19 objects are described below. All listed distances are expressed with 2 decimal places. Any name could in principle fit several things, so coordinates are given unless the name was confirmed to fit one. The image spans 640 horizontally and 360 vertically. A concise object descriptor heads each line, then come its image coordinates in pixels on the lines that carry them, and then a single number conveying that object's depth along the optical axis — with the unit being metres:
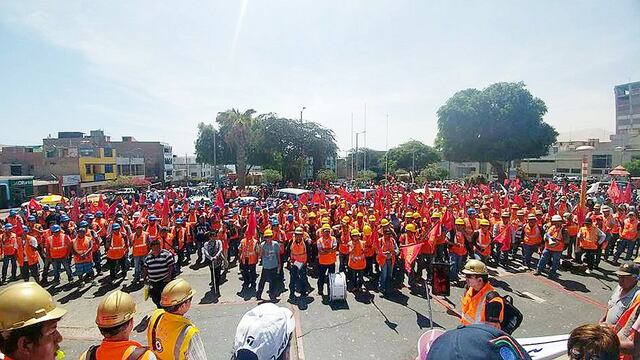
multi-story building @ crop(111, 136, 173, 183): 57.62
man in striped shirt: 5.74
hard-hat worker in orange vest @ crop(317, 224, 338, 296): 7.82
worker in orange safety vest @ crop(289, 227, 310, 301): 7.79
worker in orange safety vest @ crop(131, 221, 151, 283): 8.79
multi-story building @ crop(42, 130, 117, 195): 39.78
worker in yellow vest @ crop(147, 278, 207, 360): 2.64
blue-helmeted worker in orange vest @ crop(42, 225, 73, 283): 8.62
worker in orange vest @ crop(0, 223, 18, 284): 8.93
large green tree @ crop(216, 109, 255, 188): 30.88
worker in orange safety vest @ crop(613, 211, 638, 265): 9.68
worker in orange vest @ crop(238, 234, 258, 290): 8.24
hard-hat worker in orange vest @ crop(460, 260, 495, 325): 3.67
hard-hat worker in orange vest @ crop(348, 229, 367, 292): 7.96
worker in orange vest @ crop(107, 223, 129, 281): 8.95
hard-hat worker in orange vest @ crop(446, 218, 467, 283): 8.36
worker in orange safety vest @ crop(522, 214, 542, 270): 9.54
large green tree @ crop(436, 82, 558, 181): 35.34
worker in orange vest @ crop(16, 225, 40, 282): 8.67
